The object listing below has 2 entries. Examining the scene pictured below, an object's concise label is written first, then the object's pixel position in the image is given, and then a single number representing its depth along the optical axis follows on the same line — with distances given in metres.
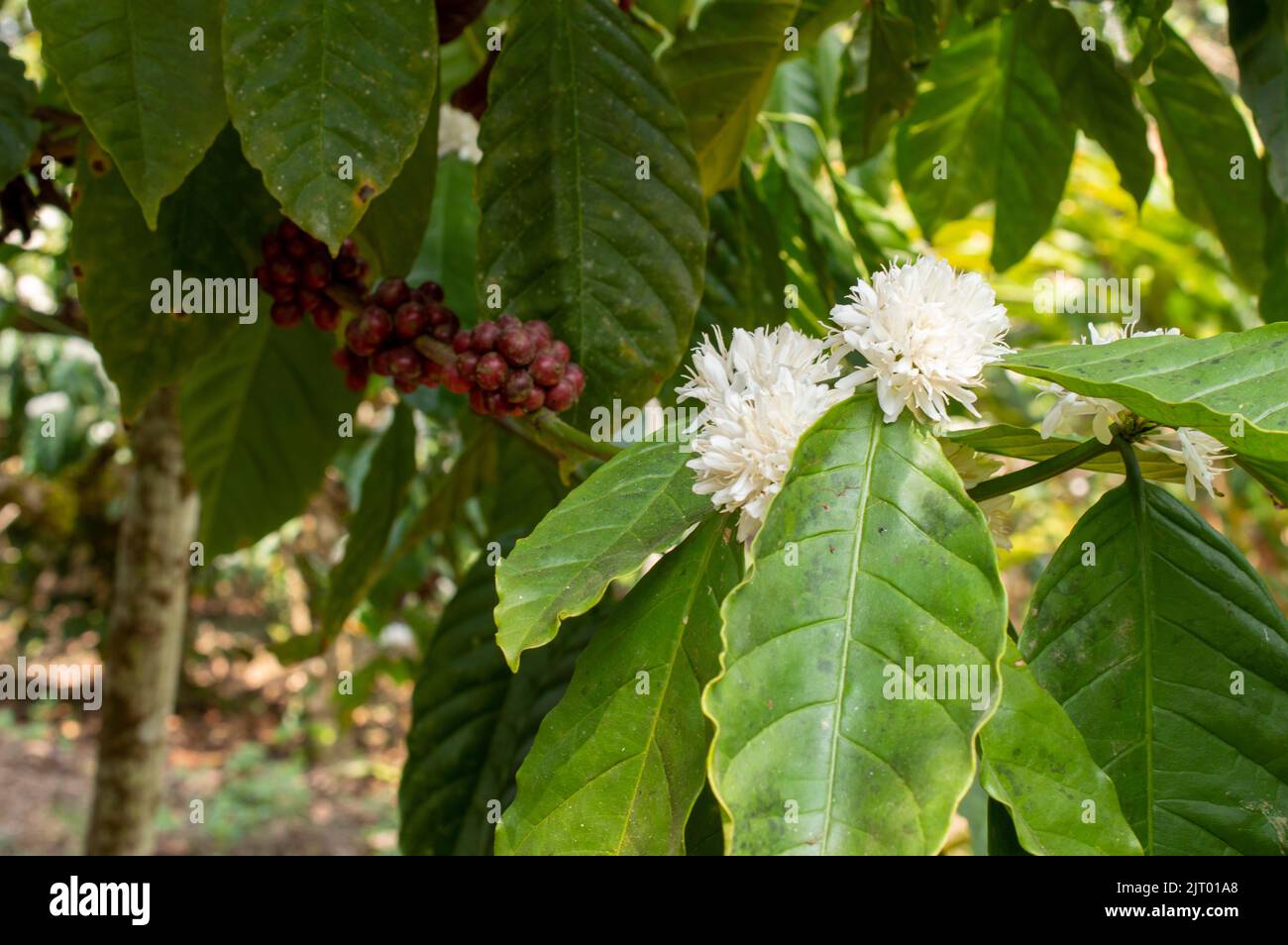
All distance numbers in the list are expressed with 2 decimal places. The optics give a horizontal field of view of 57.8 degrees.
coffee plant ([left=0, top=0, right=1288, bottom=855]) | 0.49
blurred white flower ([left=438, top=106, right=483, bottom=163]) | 1.33
